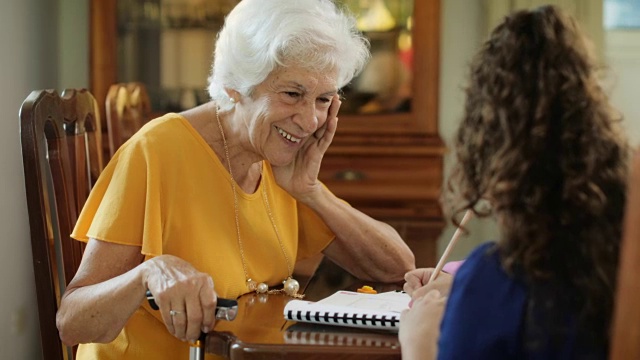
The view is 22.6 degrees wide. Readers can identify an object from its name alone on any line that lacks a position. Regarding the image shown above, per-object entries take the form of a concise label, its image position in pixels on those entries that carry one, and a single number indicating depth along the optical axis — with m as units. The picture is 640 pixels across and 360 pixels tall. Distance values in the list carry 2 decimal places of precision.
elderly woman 2.46
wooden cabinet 3.92
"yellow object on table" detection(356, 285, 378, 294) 2.55
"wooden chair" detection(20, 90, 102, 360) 2.49
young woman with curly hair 1.97
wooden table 2.21
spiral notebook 2.29
